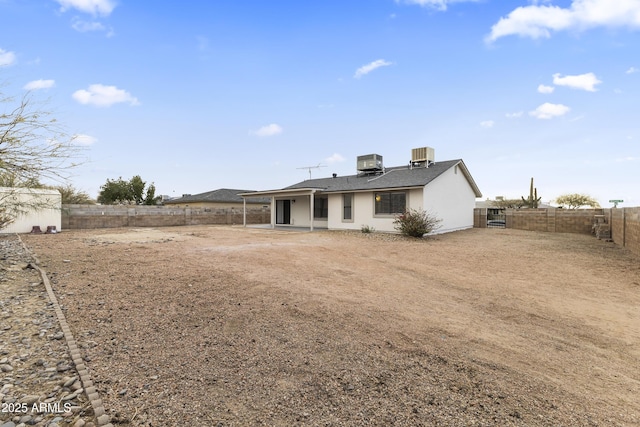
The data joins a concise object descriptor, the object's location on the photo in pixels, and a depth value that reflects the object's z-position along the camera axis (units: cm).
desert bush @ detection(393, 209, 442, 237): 1374
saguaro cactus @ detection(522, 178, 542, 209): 2675
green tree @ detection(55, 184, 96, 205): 2146
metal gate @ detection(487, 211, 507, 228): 2048
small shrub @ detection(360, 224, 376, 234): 1555
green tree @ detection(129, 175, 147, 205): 3428
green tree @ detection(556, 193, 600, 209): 2970
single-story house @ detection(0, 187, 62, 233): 1504
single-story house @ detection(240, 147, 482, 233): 1537
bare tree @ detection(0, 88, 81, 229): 555
